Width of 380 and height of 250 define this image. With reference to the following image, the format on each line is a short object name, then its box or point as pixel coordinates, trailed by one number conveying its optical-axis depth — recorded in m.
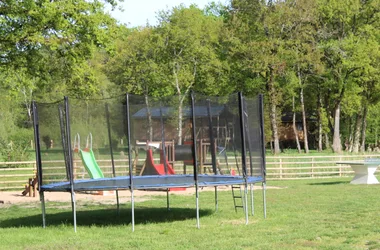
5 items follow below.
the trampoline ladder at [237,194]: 16.50
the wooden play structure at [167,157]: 16.52
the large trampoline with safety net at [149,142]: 12.95
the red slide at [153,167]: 16.72
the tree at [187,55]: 52.31
